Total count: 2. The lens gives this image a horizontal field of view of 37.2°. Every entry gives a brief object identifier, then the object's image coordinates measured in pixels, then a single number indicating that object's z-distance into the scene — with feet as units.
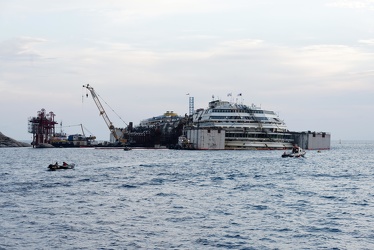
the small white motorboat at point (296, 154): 538.47
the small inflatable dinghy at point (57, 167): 359.87
